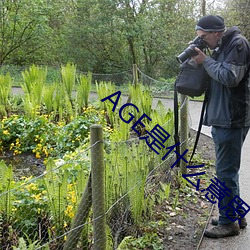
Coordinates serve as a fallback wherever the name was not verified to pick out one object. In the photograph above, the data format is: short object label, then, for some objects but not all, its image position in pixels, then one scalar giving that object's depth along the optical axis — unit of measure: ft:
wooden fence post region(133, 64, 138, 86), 26.85
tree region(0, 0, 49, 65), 52.80
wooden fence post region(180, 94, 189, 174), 15.34
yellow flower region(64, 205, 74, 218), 9.59
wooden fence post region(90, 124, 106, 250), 8.00
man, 9.59
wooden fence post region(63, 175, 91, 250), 8.34
